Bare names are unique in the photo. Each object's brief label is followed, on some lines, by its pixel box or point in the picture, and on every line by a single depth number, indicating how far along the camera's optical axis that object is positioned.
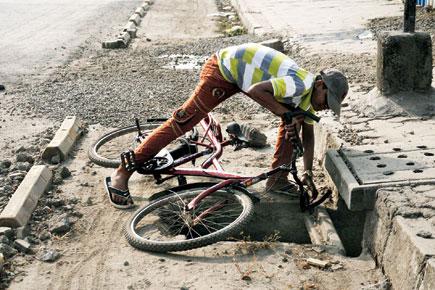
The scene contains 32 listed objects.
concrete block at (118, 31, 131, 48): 12.60
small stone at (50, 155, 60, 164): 6.12
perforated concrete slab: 4.45
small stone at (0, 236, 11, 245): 4.47
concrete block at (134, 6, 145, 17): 17.95
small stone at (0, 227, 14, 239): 4.57
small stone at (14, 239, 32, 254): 4.45
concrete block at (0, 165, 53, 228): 4.70
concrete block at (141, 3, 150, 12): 19.39
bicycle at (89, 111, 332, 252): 4.38
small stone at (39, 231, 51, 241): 4.69
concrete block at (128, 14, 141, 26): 16.37
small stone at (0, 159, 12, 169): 5.93
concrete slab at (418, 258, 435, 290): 3.33
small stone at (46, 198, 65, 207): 5.21
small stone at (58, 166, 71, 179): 5.79
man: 4.50
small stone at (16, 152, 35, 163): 6.09
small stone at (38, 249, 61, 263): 4.35
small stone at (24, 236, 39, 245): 4.61
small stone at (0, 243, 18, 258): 4.34
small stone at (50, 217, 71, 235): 4.77
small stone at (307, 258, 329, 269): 4.13
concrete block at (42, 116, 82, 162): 6.15
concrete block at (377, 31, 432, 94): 6.13
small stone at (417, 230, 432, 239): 3.71
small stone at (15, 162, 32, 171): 5.86
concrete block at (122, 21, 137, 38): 14.23
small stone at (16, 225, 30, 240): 4.63
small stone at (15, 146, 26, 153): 6.37
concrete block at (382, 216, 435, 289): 3.54
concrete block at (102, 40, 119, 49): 12.46
